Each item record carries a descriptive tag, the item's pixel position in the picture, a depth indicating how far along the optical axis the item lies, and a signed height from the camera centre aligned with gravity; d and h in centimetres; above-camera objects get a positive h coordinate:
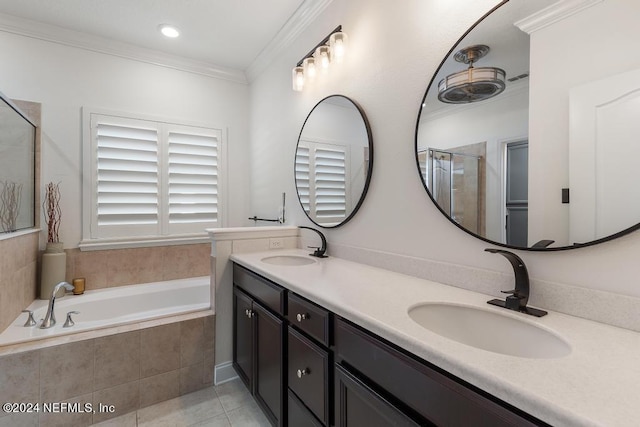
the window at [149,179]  272 +33
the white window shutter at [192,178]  304 +35
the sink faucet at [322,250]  206 -26
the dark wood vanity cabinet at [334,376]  71 -54
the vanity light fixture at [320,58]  193 +108
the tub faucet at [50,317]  193 -69
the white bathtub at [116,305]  186 -75
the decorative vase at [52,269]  244 -47
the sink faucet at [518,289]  100 -25
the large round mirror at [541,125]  88 +31
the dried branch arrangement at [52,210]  254 +1
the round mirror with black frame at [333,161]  184 +36
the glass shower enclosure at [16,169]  210 +32
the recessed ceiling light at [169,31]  252 +156
